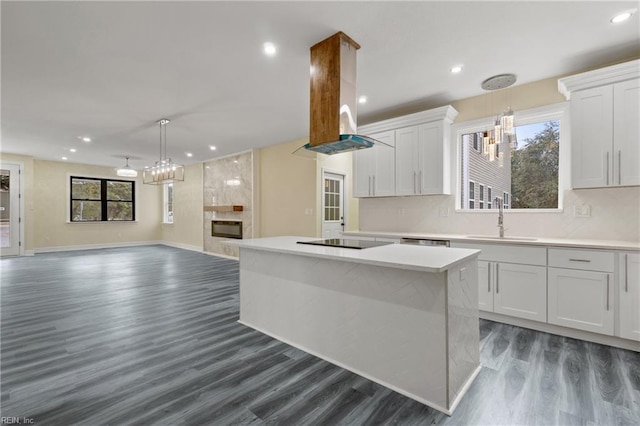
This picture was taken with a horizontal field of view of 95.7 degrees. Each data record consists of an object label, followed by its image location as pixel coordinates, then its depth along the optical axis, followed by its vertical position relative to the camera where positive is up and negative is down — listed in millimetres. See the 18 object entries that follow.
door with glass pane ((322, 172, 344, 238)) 6128 +143
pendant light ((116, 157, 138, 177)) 7084 +962
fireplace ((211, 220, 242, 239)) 7505 -472
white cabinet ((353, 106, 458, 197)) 3838 +842
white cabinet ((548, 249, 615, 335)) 2581 -725
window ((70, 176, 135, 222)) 9234 +383
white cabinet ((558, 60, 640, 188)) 2668 +830
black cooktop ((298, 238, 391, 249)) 2598 -304
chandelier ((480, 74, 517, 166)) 3023 +894
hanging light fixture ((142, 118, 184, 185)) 5648 +816
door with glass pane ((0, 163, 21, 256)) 7527 +102
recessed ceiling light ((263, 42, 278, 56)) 2693 +1554
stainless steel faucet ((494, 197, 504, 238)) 3414 -114
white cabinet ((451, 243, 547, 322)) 2889 -726
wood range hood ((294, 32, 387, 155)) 2531 +1036
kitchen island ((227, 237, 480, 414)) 1822 -753
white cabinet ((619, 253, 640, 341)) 2467 -725
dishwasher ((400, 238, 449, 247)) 3504 -381
